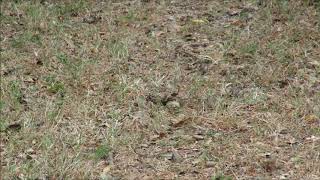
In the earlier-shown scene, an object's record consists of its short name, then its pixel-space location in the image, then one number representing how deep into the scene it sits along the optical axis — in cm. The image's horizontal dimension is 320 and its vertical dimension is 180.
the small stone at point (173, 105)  529
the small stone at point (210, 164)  443
